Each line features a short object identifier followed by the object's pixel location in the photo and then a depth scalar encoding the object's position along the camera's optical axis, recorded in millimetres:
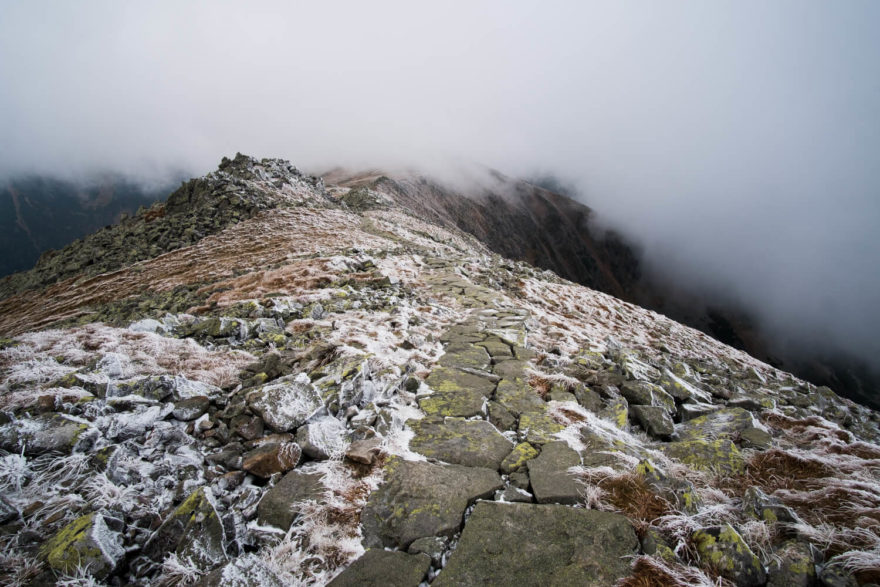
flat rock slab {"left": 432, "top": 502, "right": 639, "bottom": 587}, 3238
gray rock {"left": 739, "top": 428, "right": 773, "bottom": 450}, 5506
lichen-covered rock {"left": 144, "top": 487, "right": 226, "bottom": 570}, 3381
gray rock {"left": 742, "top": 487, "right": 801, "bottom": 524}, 3445
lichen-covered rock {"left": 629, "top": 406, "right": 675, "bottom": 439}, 6035
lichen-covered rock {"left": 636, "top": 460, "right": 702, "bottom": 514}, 3619
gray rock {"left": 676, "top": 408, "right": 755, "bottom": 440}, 5793
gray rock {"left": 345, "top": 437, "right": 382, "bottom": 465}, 4781
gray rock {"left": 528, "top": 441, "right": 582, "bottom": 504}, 4195
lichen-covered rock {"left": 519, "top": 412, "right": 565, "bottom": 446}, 5488
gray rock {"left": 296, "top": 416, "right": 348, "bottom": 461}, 4898
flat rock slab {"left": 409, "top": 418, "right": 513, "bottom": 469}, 5055
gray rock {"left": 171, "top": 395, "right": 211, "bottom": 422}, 5270
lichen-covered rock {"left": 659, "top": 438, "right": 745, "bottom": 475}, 4773
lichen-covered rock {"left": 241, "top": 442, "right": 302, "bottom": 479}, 4555
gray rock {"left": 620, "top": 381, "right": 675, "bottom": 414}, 6745
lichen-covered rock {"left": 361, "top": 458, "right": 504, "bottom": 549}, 3832
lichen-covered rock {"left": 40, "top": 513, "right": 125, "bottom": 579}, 3035
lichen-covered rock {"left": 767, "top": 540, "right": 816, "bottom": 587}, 2854
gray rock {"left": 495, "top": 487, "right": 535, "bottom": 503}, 4250
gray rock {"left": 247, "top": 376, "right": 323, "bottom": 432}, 5270
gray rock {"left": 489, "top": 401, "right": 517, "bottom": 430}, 5941
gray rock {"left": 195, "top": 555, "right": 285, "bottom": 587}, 3098
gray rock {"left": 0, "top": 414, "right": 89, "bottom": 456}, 4016
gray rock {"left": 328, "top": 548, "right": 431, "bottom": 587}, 3287
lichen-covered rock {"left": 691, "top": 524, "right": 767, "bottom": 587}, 2920
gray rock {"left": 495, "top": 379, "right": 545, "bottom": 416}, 6469
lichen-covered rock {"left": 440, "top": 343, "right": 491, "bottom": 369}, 8281
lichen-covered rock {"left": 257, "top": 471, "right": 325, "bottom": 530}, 3961
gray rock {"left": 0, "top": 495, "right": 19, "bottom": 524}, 3350
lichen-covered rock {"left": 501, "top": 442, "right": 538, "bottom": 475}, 4820
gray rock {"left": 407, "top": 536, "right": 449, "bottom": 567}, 3543
